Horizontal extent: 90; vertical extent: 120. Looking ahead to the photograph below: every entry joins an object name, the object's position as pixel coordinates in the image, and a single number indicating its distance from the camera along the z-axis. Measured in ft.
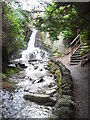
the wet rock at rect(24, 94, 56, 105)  18.05
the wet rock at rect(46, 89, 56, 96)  20.83
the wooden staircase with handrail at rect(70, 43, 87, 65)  38.59
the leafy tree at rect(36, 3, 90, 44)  17.77
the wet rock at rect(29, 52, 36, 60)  64.24
